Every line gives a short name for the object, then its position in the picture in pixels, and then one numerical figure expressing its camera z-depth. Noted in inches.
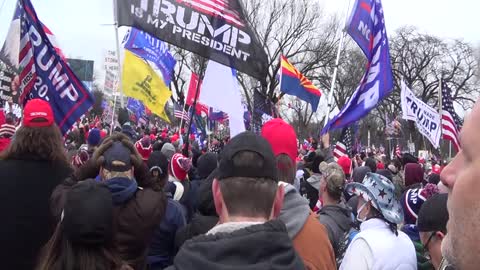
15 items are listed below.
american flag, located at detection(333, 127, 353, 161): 447.5
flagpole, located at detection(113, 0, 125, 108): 232.4
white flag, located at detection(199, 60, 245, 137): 236.8
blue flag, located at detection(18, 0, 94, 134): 243.0
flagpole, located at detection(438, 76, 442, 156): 397.8
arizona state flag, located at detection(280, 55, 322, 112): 477.7
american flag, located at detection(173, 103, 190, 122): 861.8
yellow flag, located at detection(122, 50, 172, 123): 413.1
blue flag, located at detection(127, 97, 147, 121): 872.9
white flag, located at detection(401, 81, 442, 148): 423.8
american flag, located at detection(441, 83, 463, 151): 375.2
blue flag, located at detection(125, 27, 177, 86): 467.7
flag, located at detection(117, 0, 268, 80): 213.2
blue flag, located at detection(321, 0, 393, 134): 351.9
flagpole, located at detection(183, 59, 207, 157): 244.1
